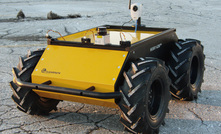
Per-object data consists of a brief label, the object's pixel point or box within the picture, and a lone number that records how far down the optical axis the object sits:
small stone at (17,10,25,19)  12.40
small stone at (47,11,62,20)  11.74
